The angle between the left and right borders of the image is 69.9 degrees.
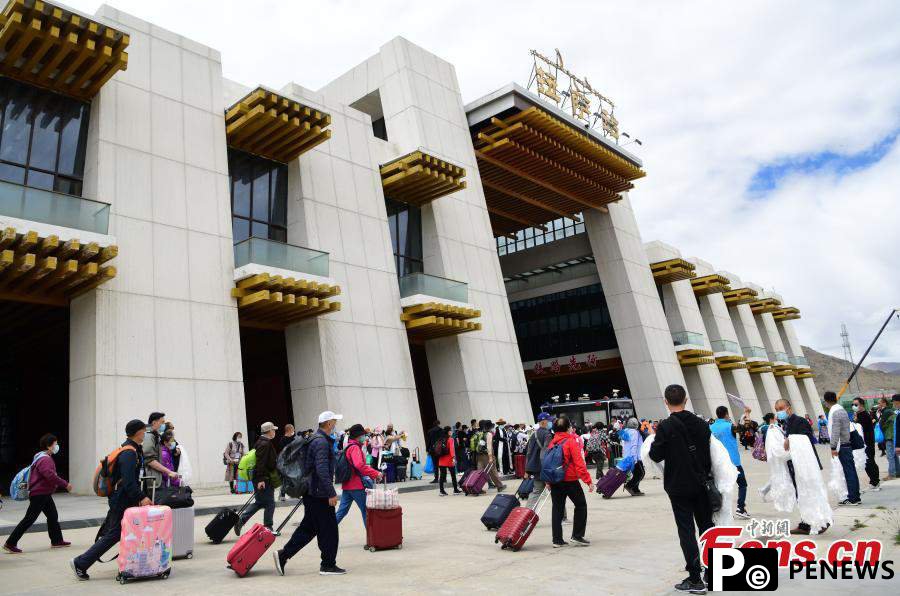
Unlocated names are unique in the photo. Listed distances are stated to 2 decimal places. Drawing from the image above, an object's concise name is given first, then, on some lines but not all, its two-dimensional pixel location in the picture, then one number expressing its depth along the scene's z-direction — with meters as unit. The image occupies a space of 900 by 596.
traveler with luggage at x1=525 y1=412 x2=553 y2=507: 9.21
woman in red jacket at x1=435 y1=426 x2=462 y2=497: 16.47
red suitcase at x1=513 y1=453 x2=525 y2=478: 20.58
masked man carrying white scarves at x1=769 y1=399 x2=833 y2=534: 7.97
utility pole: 120.31
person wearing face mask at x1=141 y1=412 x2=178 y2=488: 8.27
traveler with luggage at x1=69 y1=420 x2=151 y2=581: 6.86
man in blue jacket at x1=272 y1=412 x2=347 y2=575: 7.12
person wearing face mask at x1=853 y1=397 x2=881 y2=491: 12.88
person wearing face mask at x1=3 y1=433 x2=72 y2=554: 8.59
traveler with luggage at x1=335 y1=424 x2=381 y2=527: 8.68
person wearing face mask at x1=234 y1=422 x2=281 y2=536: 9.39
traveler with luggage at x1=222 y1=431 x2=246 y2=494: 16.16
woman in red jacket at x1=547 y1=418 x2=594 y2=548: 8.33
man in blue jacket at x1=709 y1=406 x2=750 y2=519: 10.02
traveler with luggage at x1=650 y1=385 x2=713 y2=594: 5.90
